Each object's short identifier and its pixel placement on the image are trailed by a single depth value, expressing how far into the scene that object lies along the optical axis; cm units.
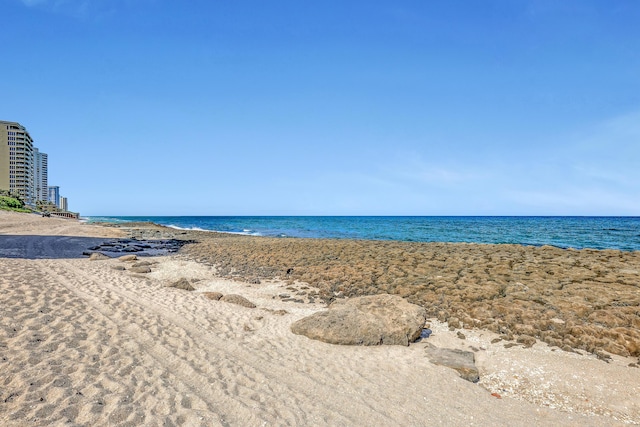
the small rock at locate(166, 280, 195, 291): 1366
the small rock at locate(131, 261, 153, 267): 1831
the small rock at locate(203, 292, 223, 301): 1233
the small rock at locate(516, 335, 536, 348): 855
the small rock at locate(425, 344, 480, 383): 716
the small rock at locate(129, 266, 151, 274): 1689
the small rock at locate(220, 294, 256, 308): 1177
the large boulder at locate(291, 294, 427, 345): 865
